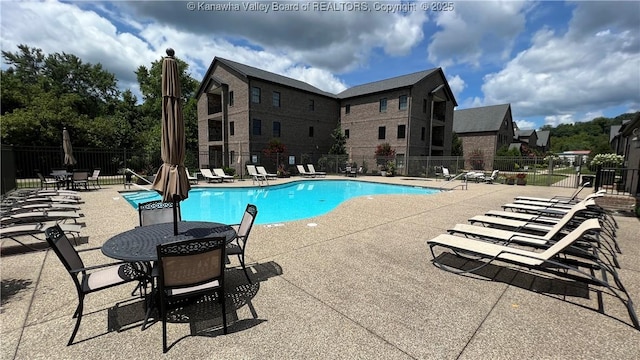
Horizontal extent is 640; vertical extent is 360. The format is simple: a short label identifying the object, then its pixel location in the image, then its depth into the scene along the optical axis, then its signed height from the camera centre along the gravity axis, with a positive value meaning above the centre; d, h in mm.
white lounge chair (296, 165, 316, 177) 23203 -1163
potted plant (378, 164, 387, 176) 24962 -801
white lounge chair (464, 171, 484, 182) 19734 -1036
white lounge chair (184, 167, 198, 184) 16606 -1350
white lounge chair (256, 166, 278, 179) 20062 -896
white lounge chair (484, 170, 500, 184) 18744 -1173
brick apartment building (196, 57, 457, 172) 23953 +4424
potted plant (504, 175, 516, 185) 17938 -1170
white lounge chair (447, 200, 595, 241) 4273 -1212
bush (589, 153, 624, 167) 16609 +228
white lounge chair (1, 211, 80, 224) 5445 -1259
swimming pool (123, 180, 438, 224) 10398 -2012
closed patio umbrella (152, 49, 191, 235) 3381 +226
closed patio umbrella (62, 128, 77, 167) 12237 +227
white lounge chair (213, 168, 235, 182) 18317 -1078
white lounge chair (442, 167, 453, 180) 21631 -1002
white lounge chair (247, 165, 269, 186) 18200 -1190
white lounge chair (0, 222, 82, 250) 4547 -1273
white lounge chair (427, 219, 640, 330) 3240 -1245
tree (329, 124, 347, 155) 28188 +1695
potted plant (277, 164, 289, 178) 22141 -1047
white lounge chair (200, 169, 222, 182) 17812 -1175
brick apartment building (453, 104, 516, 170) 36066 +4689
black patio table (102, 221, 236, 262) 2734 -979
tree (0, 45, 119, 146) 20188 +5682
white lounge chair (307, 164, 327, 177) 23359 -1082
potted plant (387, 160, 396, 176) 24422 -660
